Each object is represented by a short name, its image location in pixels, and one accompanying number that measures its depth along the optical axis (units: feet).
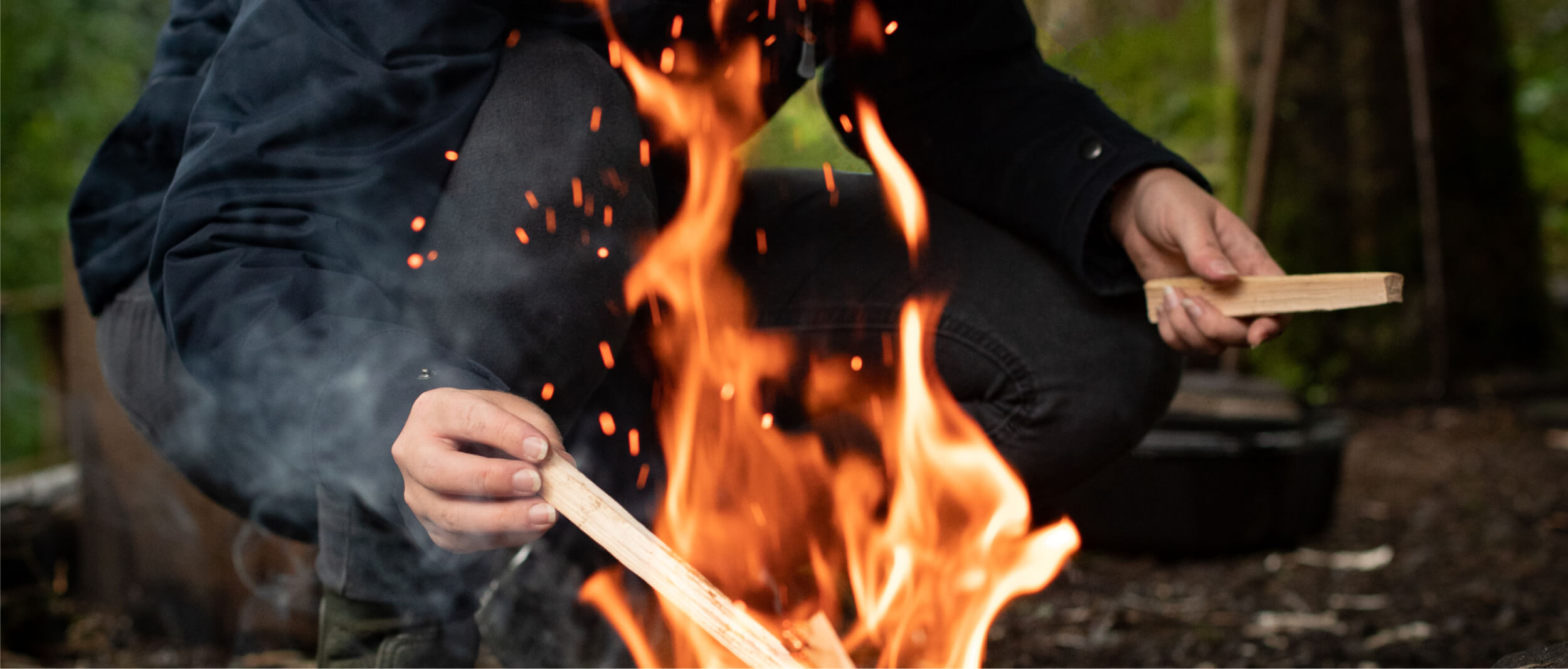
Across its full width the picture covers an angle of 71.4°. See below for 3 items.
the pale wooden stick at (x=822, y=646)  2.86
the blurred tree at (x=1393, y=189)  11.44
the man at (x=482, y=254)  2.66
